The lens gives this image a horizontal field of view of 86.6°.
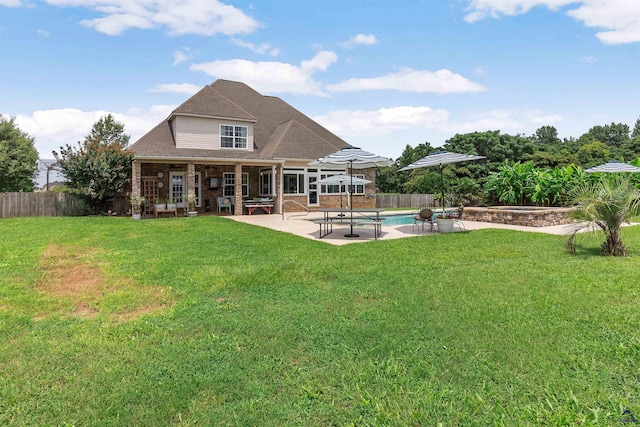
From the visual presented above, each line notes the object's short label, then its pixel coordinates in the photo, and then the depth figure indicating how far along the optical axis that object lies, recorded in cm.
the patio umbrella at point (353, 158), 1115
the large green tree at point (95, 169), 1711
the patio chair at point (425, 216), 1176
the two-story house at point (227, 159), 1941
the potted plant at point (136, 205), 1692
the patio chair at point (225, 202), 2086
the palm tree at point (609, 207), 717
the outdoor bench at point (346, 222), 1064
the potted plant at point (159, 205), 1748
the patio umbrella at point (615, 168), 1834
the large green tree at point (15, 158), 2822
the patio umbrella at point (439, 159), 1106
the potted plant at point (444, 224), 1138
